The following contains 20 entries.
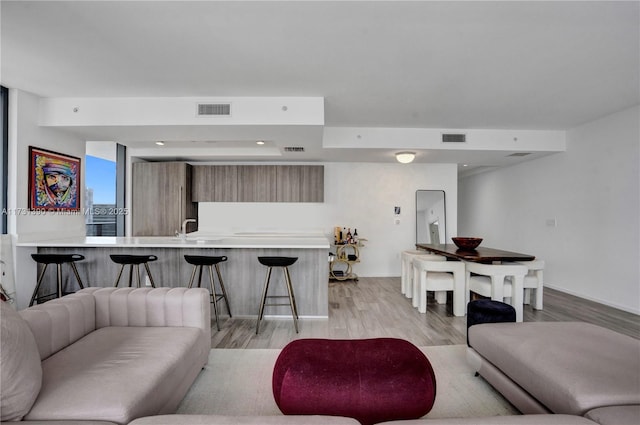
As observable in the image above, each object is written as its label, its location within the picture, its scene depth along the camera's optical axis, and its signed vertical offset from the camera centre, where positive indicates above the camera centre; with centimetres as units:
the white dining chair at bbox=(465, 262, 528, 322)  364 -84
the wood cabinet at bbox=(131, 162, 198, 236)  602 +26
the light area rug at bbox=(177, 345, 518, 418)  196 -126
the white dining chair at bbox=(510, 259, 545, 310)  400 -89
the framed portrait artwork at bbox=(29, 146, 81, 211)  373 +36
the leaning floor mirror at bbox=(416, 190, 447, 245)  659 -7
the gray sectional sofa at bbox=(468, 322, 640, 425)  140 -82
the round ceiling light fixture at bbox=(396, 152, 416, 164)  521 +94
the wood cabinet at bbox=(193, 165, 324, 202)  635 +54
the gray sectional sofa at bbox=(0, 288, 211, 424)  125 -80
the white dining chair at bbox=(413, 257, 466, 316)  388 -89
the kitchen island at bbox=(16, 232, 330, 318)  382 -75
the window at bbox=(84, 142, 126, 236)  542 +40
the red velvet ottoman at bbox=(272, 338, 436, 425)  152 -89
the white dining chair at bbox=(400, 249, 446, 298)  460 -90
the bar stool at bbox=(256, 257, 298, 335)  335 -66
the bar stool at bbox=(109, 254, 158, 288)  346 -56
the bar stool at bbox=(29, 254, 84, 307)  342 -57
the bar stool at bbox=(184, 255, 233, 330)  341 -69
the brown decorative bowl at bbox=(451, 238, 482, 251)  435 -43
